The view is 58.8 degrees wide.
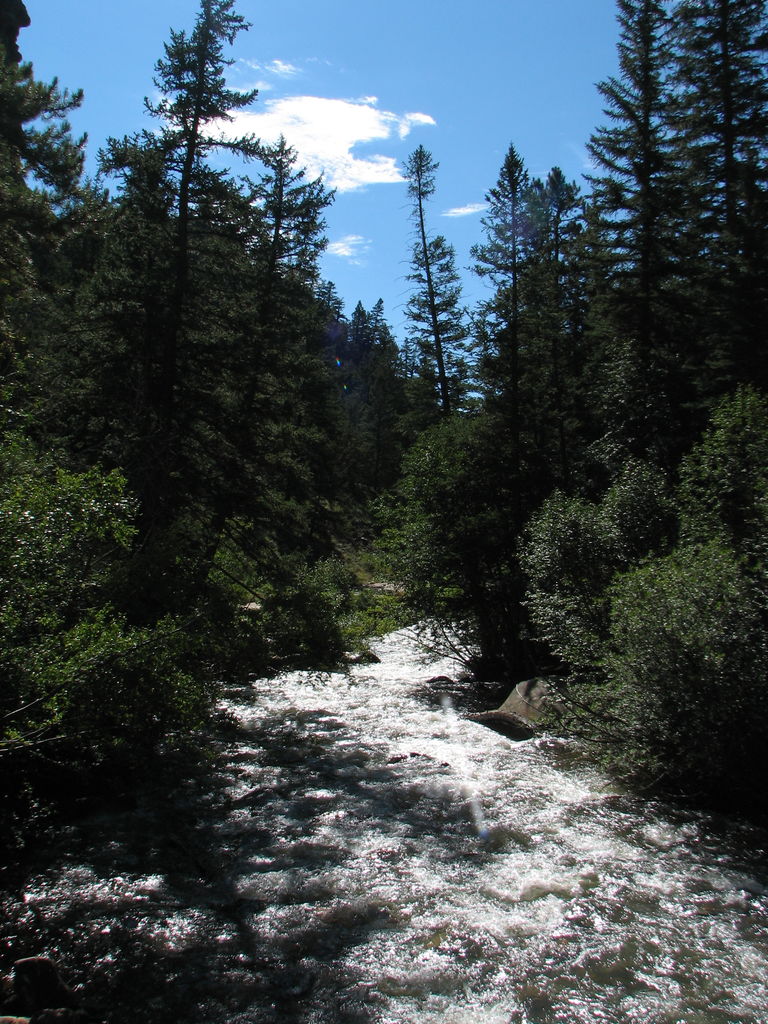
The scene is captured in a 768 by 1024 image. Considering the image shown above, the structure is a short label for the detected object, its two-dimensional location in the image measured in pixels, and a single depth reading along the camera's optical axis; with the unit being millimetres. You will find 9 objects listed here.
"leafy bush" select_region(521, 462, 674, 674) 11688
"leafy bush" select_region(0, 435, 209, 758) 5980
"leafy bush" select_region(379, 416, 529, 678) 17234
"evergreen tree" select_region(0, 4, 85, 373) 13516
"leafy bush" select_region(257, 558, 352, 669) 15750
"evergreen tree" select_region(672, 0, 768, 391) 20672
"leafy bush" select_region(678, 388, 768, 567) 9836
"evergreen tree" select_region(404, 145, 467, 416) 31031
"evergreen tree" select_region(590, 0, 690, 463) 20562
